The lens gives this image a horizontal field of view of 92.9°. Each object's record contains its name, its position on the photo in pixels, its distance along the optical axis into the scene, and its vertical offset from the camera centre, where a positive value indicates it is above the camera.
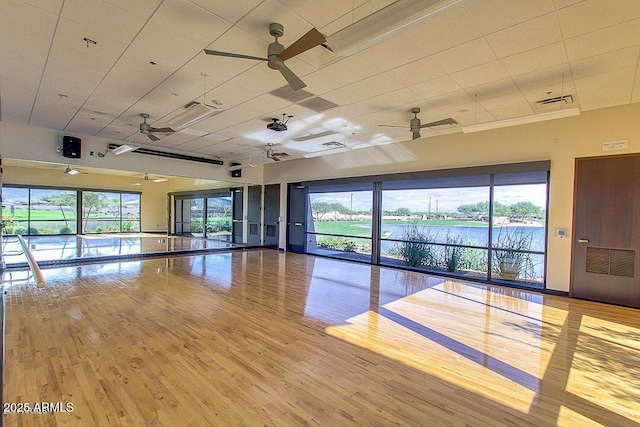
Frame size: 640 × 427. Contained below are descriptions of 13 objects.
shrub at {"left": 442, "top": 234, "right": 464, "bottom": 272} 7.34 -1.11
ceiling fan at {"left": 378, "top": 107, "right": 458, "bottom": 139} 5.31 +1.50
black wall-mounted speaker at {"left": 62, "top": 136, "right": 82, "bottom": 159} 7.21 +1.34
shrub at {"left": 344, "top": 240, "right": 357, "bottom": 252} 9.53 -1.22
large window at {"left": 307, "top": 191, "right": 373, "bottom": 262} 9.05 -0.55
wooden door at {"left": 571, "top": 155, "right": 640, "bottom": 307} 5.08 -0.31
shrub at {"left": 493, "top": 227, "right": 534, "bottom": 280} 6.32 -0.93
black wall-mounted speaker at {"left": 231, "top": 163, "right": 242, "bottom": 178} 11.02 +1.18
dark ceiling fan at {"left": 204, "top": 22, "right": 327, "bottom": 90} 2.68 +1.47
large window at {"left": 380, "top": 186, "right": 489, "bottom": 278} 6.97 -0.50
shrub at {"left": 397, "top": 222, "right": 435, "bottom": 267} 7.88 -1.01
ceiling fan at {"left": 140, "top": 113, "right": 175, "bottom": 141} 5.58 +1.38
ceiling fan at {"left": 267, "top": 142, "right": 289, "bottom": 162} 7.84 +1.40
